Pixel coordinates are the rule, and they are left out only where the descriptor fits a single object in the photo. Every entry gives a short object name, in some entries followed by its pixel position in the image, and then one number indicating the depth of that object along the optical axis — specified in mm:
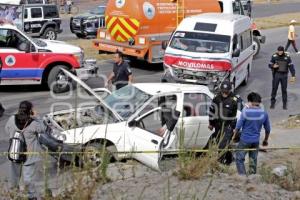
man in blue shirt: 9289
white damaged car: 9695
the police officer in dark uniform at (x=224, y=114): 10080
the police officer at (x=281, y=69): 15141
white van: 15656
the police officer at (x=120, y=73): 13711
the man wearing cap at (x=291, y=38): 25591
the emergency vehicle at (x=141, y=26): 20156
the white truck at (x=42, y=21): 30984
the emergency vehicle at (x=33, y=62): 16688
